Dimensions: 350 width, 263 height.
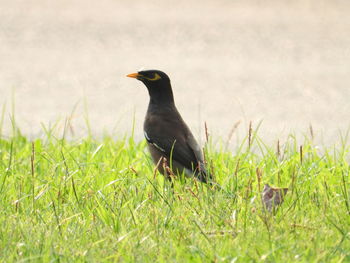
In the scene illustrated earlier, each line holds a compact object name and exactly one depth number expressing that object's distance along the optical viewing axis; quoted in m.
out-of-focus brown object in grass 10.23
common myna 12.27
